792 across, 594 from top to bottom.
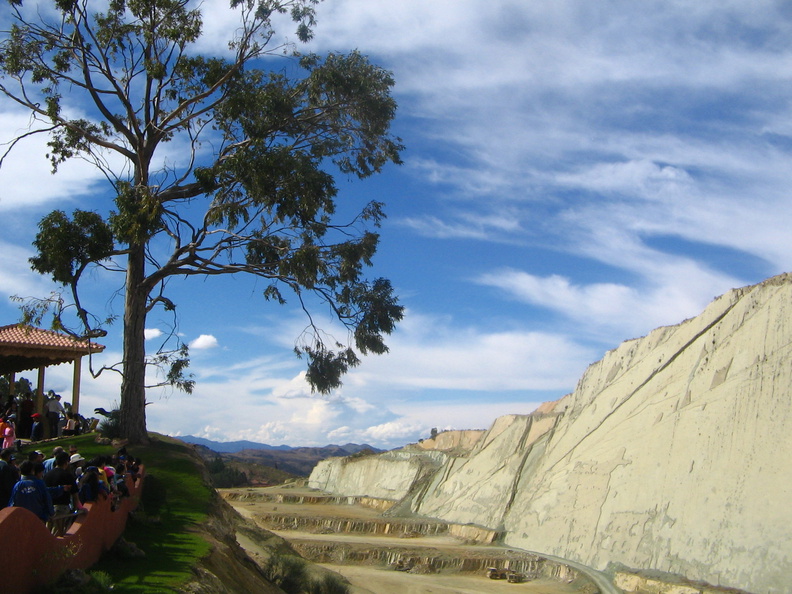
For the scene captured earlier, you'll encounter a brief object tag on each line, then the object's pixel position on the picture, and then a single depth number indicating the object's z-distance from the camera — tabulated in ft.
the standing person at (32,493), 25.61
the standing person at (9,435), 50.49
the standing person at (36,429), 62.19
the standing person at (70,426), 66.90
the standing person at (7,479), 26.94
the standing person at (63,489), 29.84
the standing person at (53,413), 67.31
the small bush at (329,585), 48.34
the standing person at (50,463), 32.09
